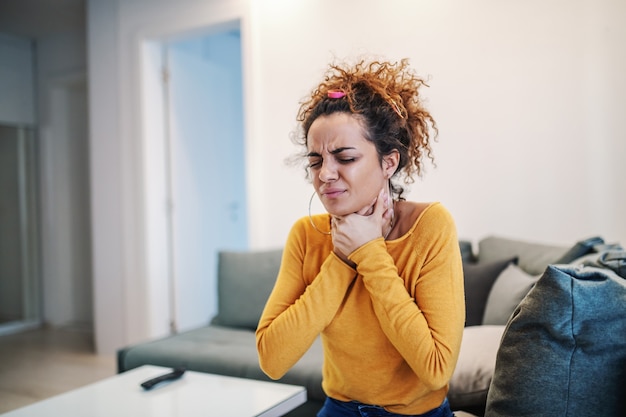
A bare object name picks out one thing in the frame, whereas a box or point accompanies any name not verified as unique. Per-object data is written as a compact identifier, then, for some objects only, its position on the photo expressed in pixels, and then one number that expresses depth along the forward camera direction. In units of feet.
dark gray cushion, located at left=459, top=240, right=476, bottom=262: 8.75
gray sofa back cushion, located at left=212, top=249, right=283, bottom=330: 9.57
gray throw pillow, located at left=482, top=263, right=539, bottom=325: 6.11
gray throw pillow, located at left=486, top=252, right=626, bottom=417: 3.23
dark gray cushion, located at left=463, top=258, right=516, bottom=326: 6.79
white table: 5.12
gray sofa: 5.19
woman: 3.53
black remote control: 5.75
